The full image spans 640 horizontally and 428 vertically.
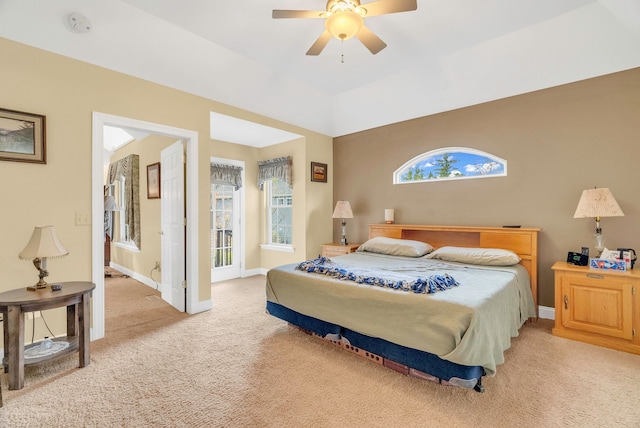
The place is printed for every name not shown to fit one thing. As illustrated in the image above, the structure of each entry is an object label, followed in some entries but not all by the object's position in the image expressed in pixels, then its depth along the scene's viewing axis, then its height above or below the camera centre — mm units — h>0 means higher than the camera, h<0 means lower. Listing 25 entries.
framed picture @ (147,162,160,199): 4398 +503
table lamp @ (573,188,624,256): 2631 +47
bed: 1804 -676
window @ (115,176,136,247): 5656 -59
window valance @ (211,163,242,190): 4957 +669
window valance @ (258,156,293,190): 5008 +770
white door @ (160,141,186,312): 3496 -152
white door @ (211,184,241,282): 5164 -359
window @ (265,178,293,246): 5359 +9
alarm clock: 2814 -464
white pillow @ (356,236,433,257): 3635 -457
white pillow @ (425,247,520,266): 3012 -481
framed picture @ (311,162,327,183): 4957 +709
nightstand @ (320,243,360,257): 4594 -595
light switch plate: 2629 -53
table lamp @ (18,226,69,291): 2092 -265
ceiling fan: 2076 +1481
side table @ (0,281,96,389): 1928 -743
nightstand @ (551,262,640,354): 2463 -854
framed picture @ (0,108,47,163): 2269 +620
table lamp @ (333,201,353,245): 4652 +36
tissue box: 2562 -479
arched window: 3689 +629
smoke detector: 2398 +1603
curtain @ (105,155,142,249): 5012 +331
